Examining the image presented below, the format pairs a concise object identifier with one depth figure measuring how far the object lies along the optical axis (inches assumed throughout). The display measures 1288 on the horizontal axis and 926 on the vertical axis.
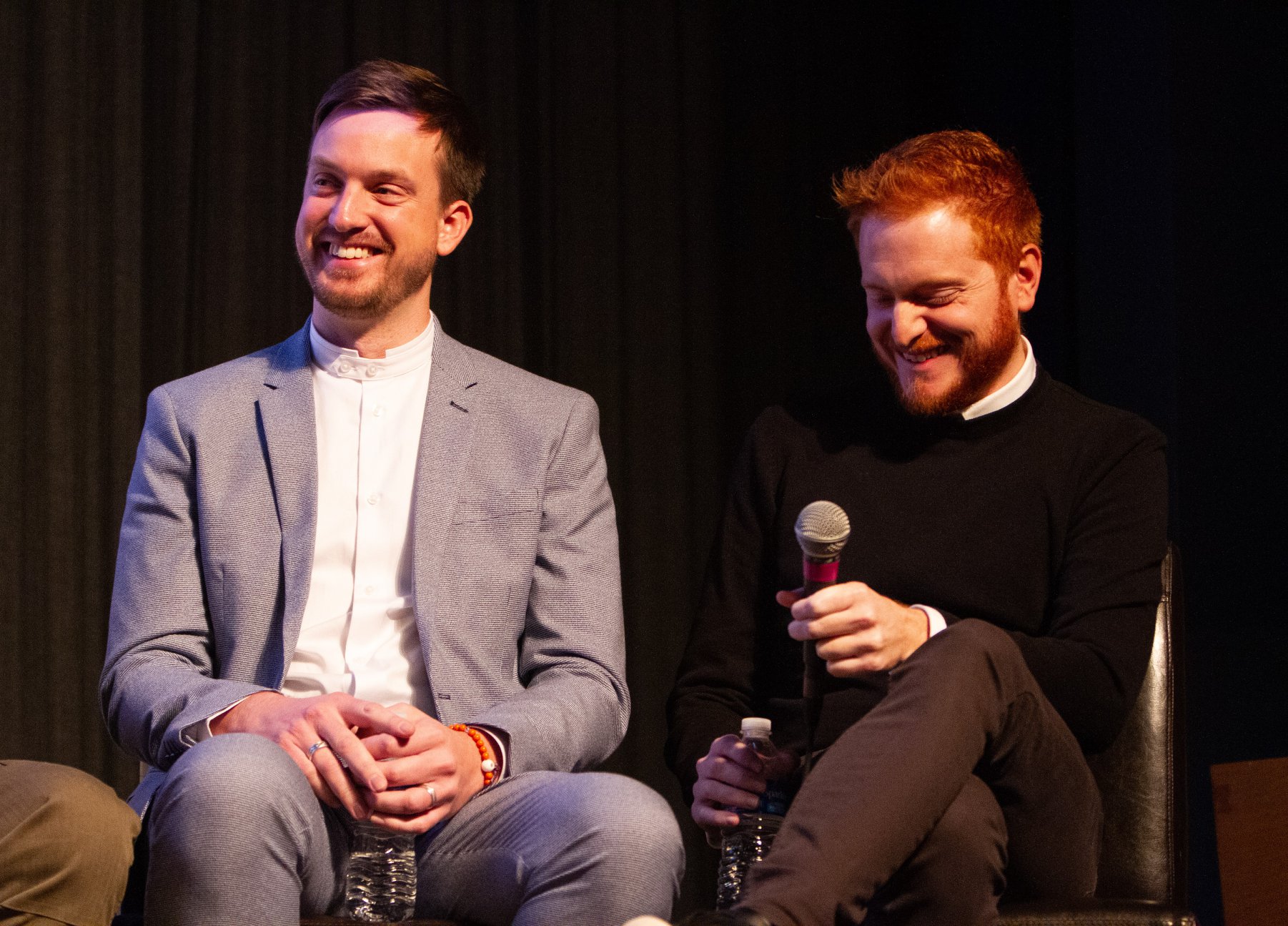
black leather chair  230.5
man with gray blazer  223.2
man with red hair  222.0
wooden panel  241.6
